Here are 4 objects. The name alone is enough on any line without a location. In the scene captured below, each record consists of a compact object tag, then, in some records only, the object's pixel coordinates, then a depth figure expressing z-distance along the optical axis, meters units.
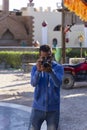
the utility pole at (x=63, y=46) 15.25
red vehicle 10.41
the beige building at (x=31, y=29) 30.17
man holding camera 3.67
